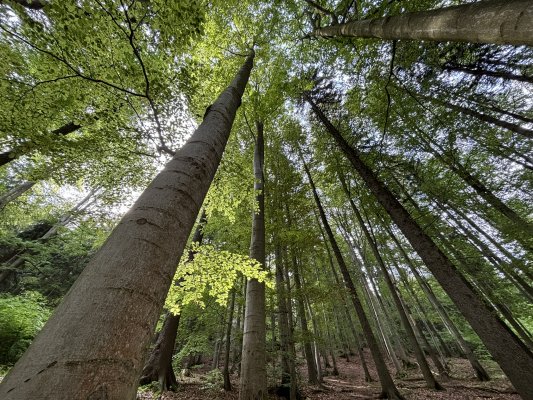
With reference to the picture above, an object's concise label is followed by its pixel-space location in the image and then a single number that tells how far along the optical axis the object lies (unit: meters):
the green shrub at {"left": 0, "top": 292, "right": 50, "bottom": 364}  7.53
